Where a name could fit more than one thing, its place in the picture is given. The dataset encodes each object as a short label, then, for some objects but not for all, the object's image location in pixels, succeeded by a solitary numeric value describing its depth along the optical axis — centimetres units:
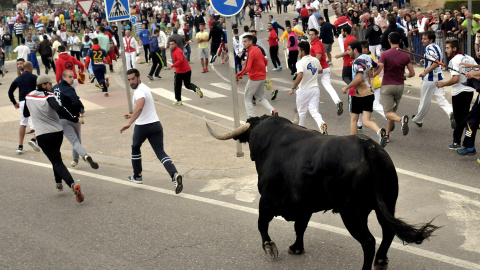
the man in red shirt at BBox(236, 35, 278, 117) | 1323
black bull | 570
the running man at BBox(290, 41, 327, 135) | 1170
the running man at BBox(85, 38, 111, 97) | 1928
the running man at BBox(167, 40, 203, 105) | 1641
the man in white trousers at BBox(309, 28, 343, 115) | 1468
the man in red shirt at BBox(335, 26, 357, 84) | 1546
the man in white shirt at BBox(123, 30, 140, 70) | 2223
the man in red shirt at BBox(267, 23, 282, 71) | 2183
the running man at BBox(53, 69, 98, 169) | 1051
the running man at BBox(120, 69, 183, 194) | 938
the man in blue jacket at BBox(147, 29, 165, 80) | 2194
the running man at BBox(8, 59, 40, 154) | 1244
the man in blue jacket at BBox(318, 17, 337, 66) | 2175
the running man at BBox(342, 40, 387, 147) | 1085
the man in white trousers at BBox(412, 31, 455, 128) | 1173
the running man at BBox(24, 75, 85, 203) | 927
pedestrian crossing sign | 1447
